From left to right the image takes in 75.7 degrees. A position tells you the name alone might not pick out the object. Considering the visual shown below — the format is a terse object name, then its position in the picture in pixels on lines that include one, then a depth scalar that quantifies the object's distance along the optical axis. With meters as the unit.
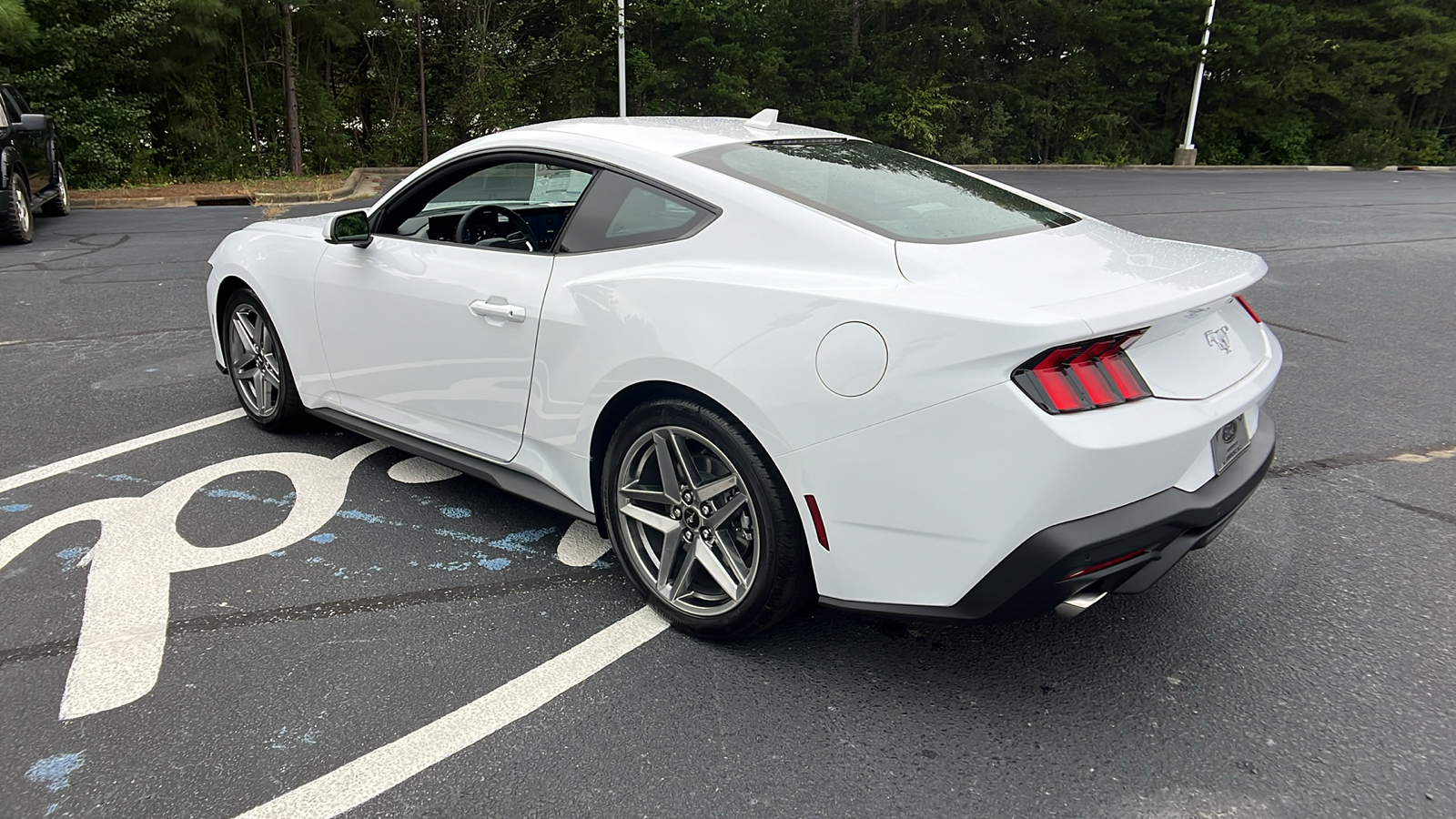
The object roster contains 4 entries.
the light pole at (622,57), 19.61
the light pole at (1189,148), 26.91
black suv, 10.45
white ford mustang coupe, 2.23
